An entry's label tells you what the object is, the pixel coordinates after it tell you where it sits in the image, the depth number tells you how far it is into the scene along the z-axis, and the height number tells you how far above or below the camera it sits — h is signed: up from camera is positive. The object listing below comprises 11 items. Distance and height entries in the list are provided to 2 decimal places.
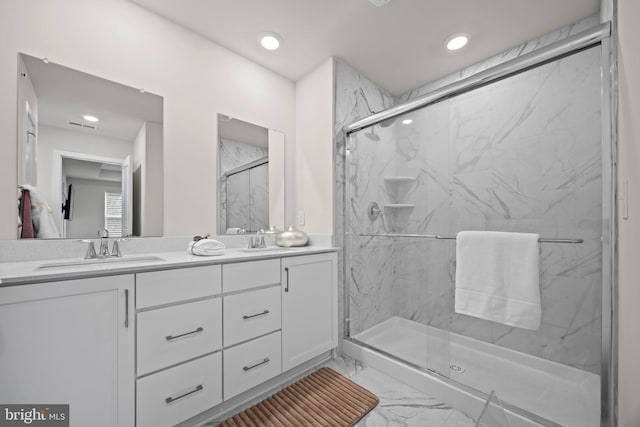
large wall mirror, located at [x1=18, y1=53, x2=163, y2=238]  1.35 +0.34
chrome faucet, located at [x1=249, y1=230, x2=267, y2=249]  2.05 -0.23
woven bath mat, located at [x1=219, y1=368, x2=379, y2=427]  1.39 -1.13
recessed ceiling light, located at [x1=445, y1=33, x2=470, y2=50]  1.92 +1.32
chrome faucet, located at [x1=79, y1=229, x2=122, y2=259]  1.41 -0.20
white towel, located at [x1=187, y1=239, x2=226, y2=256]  1.51 -0.21
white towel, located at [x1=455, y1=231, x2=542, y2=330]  1.37 -0.36
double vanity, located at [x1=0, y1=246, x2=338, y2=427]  0.94 -0.55
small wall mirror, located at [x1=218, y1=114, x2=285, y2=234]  2.04 +0.31
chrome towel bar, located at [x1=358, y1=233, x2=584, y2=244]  1.47 -0.17
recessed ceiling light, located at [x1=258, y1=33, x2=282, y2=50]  1.93 +1.33
